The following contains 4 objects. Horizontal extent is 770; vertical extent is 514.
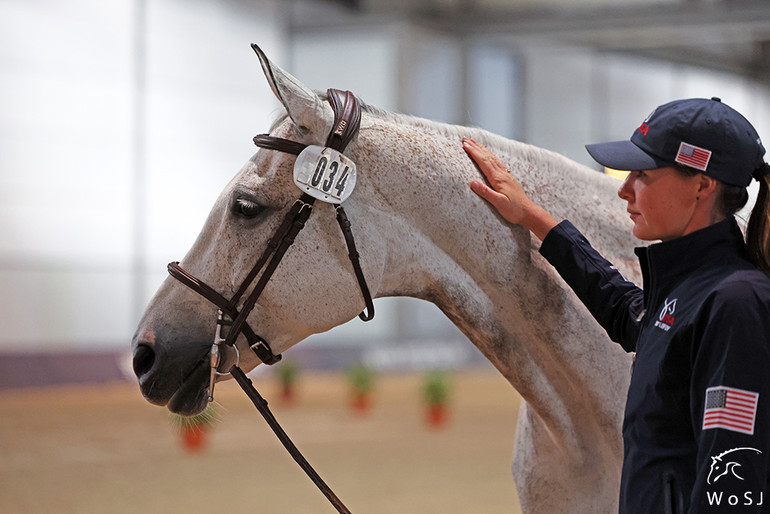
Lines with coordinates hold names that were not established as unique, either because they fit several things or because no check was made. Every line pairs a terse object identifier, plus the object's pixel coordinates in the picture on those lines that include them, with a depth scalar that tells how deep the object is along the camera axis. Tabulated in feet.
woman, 7.61
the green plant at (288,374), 69.87
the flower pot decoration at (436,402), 60.08
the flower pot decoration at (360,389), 66.95
